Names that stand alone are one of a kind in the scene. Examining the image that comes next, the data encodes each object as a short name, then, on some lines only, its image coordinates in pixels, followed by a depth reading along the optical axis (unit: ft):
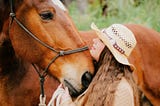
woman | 12.69
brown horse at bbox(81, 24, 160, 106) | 19.07
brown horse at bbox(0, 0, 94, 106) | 13.37
